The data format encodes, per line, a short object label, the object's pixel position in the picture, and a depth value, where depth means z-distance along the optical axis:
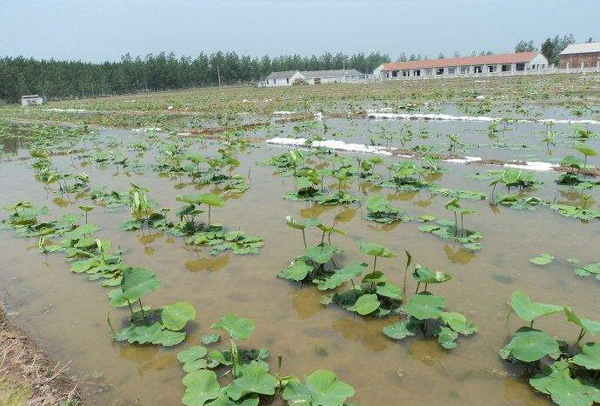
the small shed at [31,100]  54.86
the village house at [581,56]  59.16
